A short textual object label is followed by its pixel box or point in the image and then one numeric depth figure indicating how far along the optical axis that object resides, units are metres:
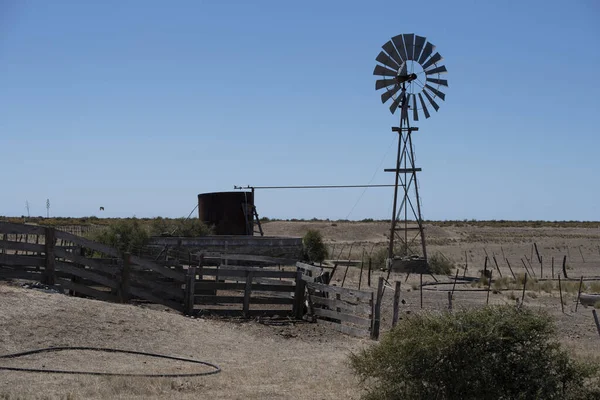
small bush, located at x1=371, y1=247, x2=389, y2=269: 39.33
